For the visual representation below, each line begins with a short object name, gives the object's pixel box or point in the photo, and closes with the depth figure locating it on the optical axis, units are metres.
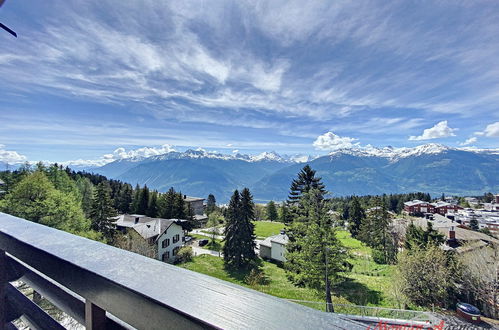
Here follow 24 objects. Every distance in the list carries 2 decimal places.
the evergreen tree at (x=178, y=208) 40.59
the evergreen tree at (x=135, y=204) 46.27
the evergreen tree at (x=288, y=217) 28.41
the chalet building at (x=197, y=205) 83.91
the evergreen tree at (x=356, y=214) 53.91
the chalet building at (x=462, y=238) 25.24
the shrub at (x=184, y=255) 31.05
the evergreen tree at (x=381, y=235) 37.19
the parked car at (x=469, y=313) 17.86
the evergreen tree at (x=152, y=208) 45.22
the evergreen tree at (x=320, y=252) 16.55
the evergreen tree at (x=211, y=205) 73.94
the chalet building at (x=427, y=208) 83.38
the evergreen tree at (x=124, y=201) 50.06
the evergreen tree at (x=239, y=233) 29.36
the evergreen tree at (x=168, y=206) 40.28
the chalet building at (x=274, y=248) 33.00
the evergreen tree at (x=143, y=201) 45.47
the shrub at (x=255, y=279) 24.00
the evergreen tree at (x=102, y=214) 28.88
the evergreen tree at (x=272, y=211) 72.31
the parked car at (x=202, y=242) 42.89
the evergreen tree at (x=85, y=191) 39.75
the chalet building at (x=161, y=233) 29.30
